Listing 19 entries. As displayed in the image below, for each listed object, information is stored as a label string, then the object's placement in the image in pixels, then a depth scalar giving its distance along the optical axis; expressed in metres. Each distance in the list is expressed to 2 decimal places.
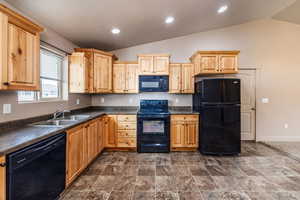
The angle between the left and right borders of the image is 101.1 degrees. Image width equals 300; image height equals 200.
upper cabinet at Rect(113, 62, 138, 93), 3.10
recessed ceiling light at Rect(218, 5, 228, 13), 2.47
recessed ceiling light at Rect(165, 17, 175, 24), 2.47
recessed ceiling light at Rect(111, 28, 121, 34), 2.47
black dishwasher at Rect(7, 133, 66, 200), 1.01
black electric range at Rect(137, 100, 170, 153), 2.77
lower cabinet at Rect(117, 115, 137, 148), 2.84
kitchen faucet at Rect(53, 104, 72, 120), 2.09
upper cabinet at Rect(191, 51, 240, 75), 2.77
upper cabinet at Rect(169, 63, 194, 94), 3.08
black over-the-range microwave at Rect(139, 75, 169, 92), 3.00
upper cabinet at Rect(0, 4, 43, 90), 1.15
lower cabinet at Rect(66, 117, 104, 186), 1.68
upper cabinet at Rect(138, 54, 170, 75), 2.97
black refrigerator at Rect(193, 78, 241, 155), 2.62
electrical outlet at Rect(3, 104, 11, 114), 1.47
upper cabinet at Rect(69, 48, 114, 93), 2.52
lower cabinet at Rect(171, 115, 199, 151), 2.83
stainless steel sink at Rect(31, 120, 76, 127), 1.80
